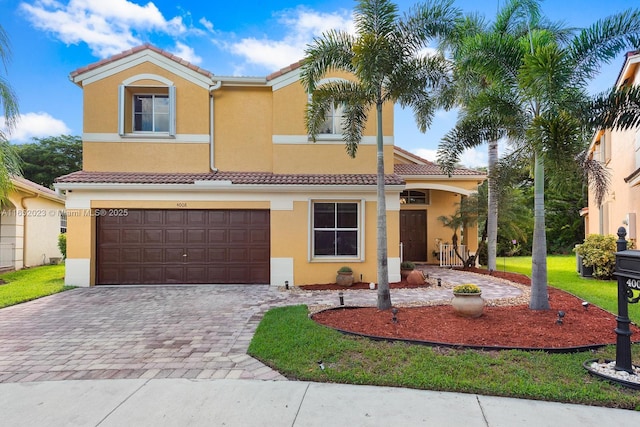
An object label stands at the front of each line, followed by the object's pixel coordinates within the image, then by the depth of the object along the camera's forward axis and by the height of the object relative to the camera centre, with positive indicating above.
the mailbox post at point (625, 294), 4.32 -0.93
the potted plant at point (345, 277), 10.87 -1.73
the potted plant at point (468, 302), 6.68 -1.55
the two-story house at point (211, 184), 11.12 +1.15
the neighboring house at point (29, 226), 15.03 -0.19
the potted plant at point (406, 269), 11.78 -1.61
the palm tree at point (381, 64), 7.05 +3.30
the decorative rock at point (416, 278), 10.97 -1.81
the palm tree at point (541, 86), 5.81 +2.53
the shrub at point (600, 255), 12.17 -1.20
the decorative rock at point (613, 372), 4.18 -1.88
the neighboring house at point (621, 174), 11.05 +1.68
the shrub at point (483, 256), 17.46 -1.76
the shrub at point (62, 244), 15.94 -1.00
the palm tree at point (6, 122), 9.63 +2.87
